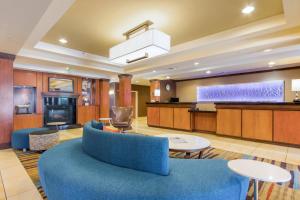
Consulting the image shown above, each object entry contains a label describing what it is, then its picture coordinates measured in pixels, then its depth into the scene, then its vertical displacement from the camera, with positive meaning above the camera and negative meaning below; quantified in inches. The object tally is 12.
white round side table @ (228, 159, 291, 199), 54.0 -25.0
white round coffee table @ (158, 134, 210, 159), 103.0 -29.2
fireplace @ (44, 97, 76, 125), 285.1 -16.6
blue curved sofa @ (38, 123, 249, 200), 52.6 -27.7
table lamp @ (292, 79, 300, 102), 182.1 +16.6
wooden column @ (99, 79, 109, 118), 357.1 +9.0
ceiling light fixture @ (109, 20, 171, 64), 117.6 +41.0
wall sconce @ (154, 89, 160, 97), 379.9 +18.6
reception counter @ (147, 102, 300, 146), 176.9 -25.8
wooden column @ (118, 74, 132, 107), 294.2 +19.7
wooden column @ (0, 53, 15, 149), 174.1 +2.3
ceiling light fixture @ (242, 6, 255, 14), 116.4 +64.3
